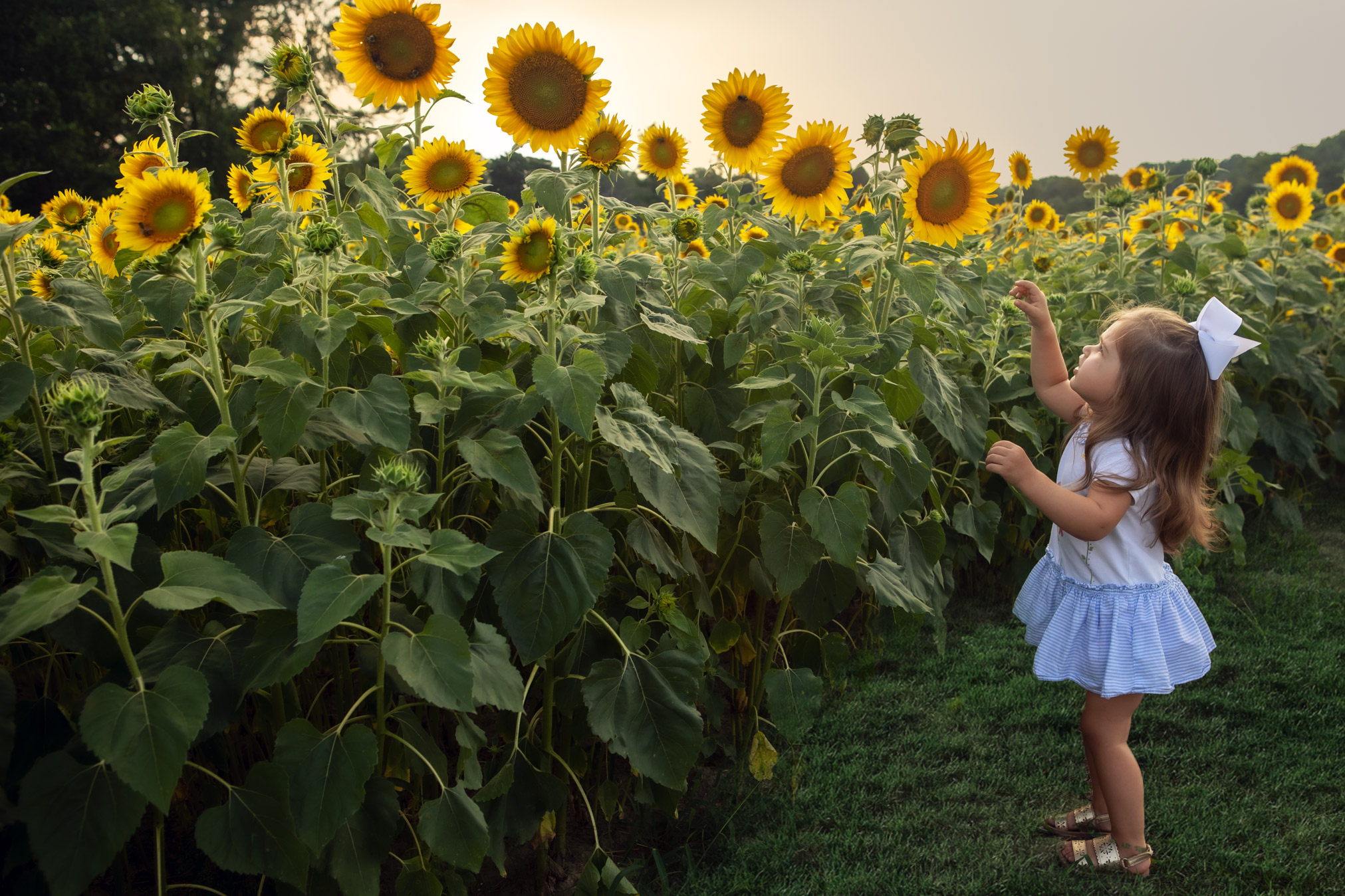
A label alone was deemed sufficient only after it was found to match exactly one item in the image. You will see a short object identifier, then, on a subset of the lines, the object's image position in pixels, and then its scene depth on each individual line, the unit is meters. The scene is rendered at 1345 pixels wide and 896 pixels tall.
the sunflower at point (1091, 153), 5.03
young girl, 2.20
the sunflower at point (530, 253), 1.78
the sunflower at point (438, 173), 2.47
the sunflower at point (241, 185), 2.73
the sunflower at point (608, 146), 2.28
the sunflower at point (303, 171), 2.44
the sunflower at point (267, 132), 2.04
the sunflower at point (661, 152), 3.26
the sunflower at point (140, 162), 2.13
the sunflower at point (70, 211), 2.48
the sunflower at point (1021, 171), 6.10
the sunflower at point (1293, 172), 5.80
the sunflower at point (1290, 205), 5.13
